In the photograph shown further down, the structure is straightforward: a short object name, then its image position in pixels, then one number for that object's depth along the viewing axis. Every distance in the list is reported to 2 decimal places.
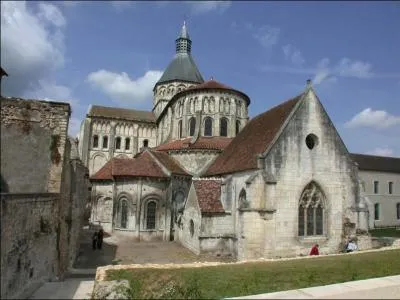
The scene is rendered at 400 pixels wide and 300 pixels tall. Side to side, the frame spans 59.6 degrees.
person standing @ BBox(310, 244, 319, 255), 18.52
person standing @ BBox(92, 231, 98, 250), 22.64
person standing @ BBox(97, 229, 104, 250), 22.56
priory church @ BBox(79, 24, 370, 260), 18.97
